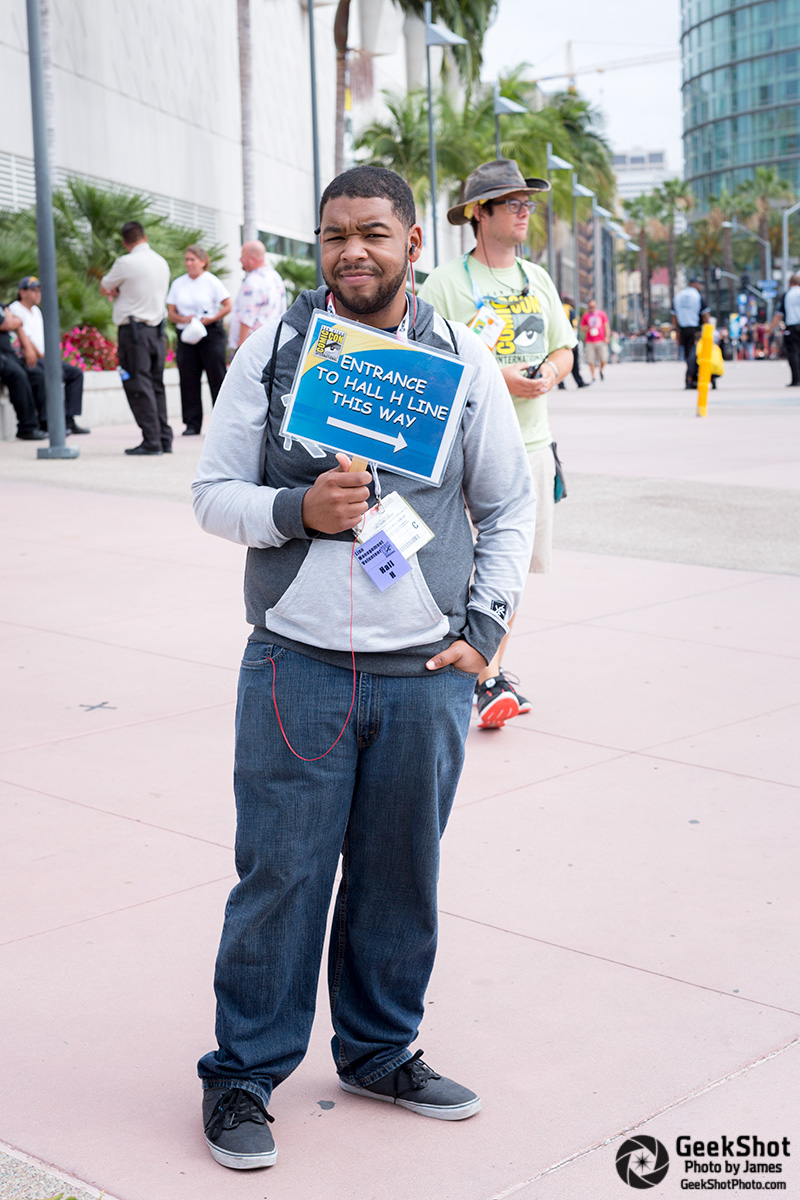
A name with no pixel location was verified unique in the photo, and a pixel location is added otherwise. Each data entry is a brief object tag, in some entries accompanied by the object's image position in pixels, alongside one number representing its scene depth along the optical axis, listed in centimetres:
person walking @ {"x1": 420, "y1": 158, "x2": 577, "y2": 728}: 537
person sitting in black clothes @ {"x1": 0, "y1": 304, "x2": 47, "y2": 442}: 1591
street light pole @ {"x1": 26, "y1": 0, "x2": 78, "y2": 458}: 1382
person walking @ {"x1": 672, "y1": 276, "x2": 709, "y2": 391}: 2473
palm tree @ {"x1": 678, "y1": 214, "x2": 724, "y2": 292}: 11319
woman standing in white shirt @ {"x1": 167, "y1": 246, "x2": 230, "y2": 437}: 1580
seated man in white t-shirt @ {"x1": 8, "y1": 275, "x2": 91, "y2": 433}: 1627
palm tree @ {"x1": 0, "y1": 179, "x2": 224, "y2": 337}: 2061
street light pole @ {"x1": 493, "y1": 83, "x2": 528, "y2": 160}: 3366
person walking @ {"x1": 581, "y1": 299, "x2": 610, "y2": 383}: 3331
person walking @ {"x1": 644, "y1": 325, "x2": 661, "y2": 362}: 5947
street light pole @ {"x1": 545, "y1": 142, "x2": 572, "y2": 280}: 4403
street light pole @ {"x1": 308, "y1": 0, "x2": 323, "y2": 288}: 2795
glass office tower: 11806
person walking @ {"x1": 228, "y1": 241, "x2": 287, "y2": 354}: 1489
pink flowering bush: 2019
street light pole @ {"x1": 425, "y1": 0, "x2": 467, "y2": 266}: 3247
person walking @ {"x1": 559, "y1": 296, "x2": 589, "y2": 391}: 2967
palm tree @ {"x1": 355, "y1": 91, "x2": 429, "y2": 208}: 4922
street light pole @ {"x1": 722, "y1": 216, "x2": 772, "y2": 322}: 8438
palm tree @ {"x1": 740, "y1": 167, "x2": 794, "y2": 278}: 11212
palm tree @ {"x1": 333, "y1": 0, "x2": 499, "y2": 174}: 4131
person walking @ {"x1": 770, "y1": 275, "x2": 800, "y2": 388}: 2416
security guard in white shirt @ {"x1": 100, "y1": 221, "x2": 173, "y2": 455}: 1399
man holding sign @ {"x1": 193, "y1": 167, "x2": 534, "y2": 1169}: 265
